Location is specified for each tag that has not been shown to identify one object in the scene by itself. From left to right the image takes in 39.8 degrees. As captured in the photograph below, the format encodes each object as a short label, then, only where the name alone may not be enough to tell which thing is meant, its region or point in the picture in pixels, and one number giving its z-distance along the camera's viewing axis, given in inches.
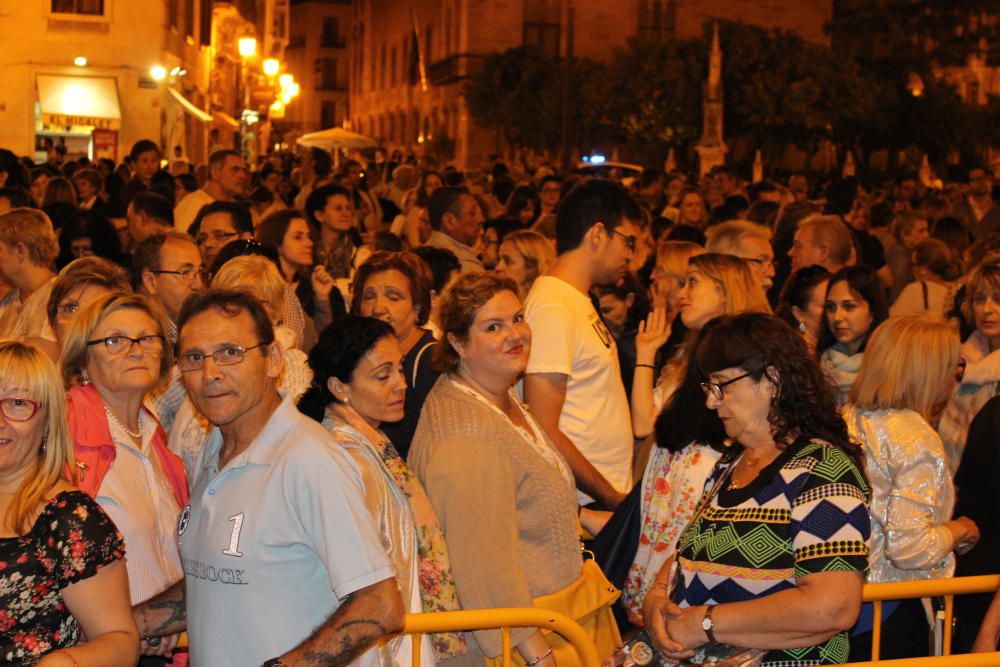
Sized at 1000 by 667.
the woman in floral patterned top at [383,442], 162.6
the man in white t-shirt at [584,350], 227.9
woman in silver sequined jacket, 192.5
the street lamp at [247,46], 1722.4
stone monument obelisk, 1318.9
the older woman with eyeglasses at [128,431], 168.6
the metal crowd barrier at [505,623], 161.0
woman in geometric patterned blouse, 142.3
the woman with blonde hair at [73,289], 225.9
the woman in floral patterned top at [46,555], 135.9
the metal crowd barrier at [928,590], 178.2
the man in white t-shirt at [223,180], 476.7
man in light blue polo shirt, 138.0
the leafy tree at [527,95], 1898.4
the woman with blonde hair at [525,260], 336.8
